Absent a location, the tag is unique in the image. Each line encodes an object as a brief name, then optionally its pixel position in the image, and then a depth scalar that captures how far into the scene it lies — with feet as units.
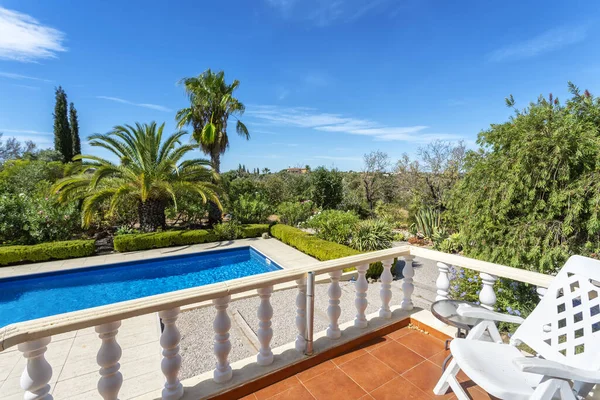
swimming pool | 21.04
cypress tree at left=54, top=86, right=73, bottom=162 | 80.59
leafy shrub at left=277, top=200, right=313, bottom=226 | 44.01
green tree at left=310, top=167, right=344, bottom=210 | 51.08
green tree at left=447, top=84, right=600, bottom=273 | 9.73
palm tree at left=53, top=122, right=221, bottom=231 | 30.40
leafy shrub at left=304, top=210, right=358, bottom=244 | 28.73
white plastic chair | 4.02
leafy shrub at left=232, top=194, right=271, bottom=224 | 42.04
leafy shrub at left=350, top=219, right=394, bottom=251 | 26.02
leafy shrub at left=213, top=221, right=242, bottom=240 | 36.81
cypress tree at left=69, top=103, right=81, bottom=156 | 85.40
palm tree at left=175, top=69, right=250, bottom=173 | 40.50
